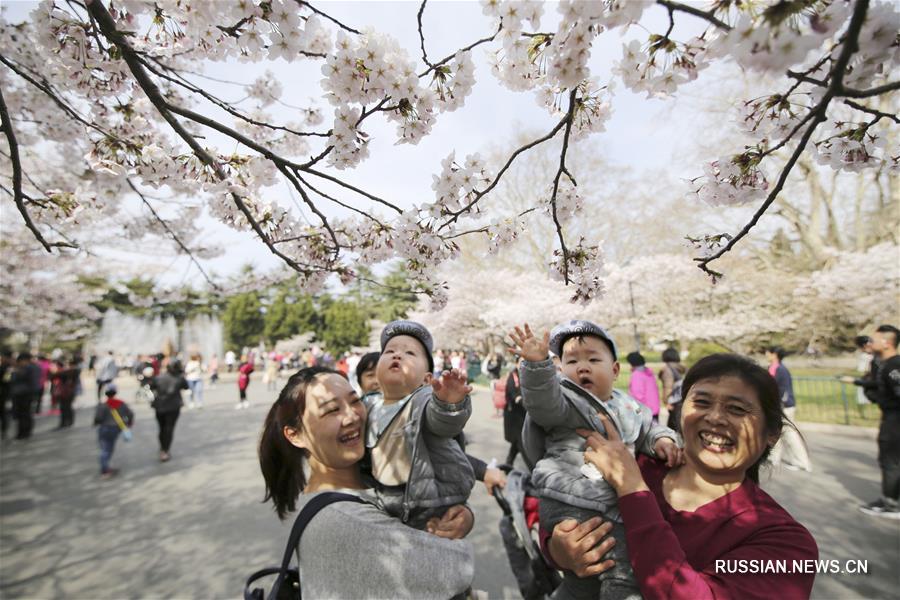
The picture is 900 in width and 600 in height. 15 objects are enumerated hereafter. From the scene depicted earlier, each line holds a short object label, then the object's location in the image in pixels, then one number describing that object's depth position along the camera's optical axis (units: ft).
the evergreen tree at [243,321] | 116.06
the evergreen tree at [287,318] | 116.57
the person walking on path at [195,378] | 38.45
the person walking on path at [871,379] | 14.55
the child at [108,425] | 20.12
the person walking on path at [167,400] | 22.50
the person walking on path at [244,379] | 35.47
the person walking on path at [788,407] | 18.33
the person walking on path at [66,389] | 32.48
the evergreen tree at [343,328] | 107.96
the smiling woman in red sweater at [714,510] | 3.73
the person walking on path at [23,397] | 29.71
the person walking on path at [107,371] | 31.58
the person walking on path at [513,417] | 17.78
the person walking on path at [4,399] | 30.17
